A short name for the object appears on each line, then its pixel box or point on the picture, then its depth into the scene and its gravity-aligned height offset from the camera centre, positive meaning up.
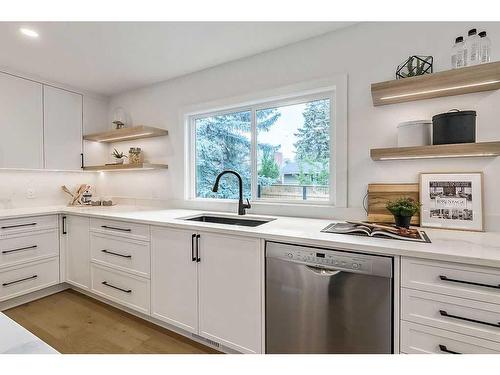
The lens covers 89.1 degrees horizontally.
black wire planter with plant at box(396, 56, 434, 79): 1.58 +0.76
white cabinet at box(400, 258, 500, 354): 1.02 -0.53
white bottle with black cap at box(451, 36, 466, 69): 1.44 +0.75
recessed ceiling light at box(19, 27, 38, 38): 1.91 +1.18
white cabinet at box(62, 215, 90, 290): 2.48 -0.65
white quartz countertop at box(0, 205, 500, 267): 1.08 -0.28
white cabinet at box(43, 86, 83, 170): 2.87 +0.67
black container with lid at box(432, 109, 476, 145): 1.41 +0.33
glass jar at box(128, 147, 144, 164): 3.01 +0.36
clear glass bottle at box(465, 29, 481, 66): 1.42 +0.77
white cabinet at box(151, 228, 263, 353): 1.56 -0.68
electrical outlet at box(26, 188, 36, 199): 2.91 -0.09
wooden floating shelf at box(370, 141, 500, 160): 1.37 +0.20
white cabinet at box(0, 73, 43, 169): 2.56 +0.65
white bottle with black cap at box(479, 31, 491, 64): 1.40 +0.76
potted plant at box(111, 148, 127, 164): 3.12 +0.36
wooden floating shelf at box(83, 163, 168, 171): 2.73 +0.21
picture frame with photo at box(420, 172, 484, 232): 1.52 -0.09
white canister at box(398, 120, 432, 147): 1.58 +0.33
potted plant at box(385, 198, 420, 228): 1.50 -0.15
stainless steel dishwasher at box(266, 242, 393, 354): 1.22 -0.61
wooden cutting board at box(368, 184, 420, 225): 1.70 -0.08
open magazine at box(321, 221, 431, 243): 1.31 -0.26
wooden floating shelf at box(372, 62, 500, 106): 1.35 +0.59
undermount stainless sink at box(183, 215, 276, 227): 2.13 -0.31
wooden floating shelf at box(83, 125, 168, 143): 2.77 +0.60
